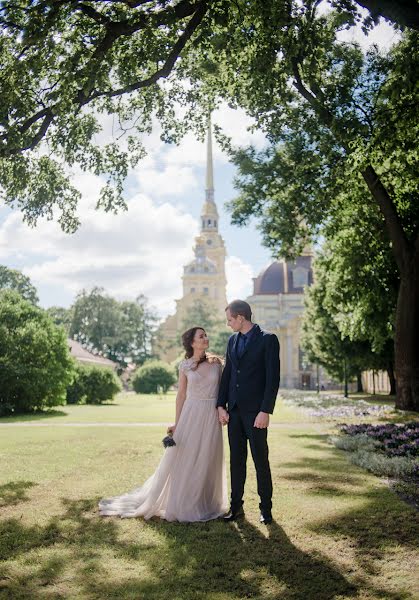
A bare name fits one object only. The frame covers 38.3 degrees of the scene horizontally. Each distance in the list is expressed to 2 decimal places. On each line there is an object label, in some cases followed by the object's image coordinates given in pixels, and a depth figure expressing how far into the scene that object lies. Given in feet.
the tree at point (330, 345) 121.70
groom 22.43
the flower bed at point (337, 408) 71.97
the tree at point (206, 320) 327.02
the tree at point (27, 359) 85.05
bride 23.20
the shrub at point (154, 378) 197.77
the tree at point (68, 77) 35.09
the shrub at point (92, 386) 120.98
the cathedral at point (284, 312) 272.72
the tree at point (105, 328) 263.08
